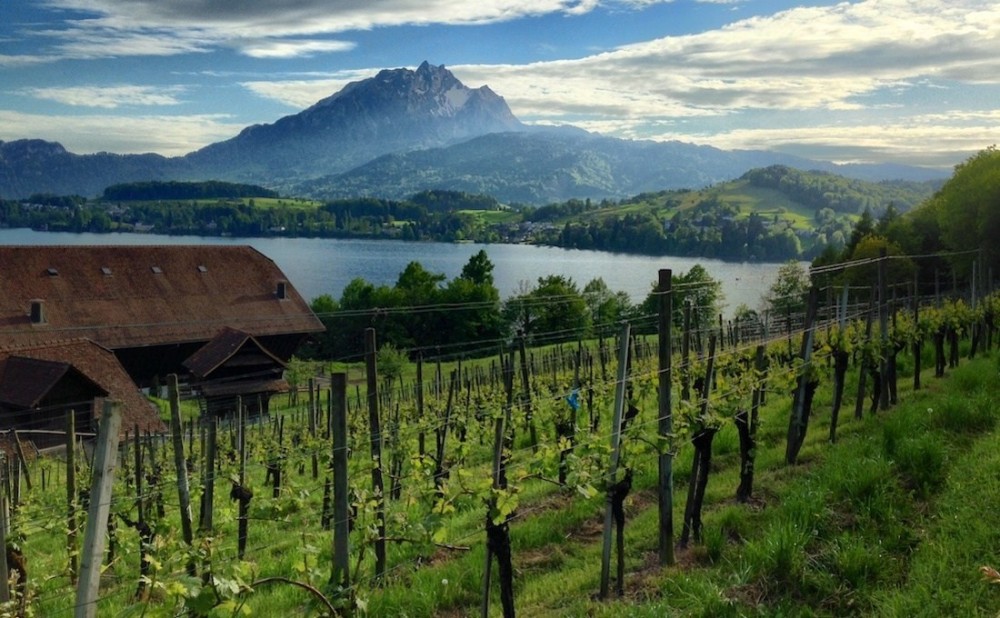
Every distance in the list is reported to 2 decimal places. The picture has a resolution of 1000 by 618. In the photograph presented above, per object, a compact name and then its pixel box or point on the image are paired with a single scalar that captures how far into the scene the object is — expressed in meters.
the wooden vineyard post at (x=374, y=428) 8.58
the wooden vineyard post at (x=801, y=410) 11.51
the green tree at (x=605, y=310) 57.29
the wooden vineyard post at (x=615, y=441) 7.45
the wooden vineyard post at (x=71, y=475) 9.66
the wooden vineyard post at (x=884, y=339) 14.35
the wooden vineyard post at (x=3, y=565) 5.92
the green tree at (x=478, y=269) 73.19
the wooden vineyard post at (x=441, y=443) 13.98
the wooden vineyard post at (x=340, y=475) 6.32
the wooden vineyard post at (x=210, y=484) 9.05
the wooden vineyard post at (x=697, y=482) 8.76
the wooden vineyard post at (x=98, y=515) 4.69
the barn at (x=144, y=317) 29.78
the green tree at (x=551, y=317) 55.66
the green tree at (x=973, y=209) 34.47
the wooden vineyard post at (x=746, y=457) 9.87
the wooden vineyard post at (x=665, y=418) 8.05
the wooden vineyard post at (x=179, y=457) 8.47
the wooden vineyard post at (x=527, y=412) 14.23
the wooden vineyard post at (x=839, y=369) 12.48
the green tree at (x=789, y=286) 53.26
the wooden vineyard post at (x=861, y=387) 13.81
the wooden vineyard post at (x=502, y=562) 6.67
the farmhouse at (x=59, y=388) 27.64
